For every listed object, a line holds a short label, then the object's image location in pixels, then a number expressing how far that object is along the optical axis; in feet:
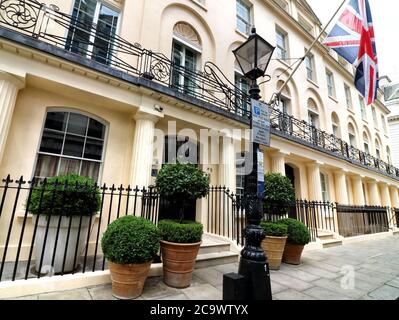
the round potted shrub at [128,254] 10.35
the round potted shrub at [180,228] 12.37
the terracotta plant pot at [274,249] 16.70
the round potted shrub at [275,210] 16.81
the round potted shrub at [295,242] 18.19
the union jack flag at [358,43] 26.35
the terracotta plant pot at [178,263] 12.26
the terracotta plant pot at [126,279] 10.45
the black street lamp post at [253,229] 9.48
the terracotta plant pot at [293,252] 18.19
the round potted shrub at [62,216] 12.03
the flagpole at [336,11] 26.78
